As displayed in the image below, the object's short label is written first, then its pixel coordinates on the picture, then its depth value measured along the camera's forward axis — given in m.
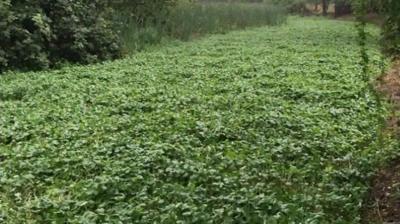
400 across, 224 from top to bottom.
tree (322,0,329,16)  31.74
